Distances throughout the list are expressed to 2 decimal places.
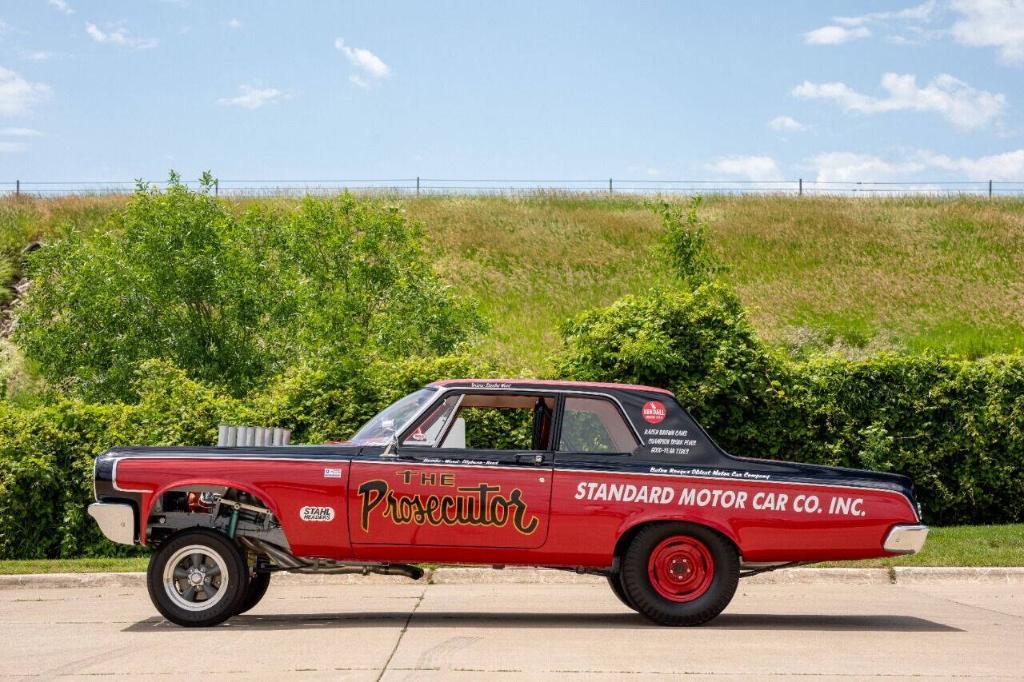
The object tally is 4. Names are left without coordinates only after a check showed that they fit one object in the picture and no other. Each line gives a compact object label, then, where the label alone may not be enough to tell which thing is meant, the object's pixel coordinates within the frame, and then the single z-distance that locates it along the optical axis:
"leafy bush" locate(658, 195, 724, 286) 27.58
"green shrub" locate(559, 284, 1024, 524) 16.61
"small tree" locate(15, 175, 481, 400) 27.70
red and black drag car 9.33
